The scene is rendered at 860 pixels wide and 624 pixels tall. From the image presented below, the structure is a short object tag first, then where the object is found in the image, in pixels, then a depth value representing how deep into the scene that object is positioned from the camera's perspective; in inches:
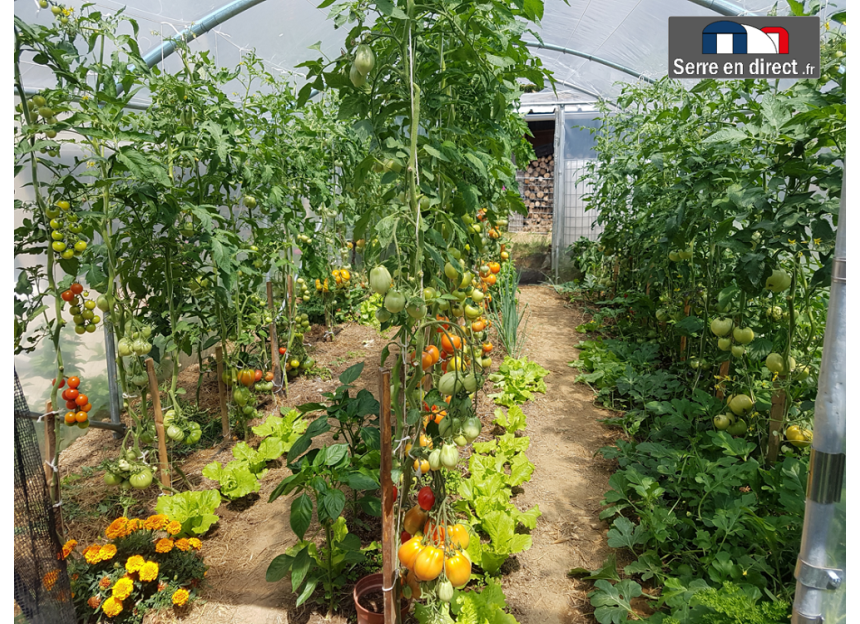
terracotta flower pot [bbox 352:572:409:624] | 64.4
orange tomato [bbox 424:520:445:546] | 55.7
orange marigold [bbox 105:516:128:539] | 73.2
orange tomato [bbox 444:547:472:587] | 55.5
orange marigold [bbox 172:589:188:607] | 70.9
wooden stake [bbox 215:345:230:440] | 118.3
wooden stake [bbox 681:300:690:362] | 135.7
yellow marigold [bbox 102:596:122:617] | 66.1
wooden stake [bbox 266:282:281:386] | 133.4
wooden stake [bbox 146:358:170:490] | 89.5
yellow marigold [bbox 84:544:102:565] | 70.1
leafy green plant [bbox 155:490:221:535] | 83.7
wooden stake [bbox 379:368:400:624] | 58.9
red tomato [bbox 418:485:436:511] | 56.1
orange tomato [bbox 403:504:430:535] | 59.5
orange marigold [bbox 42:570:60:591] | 60.2
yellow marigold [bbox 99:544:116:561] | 70.7
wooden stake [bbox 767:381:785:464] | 84.1
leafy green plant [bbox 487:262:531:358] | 159.9
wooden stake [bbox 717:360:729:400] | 101.0
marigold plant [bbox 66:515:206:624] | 69.8
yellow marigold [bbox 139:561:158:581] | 69.7
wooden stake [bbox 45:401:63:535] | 72.2
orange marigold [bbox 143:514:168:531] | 76.7
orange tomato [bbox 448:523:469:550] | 57.1
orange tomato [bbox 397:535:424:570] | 55.4
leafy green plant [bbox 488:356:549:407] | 135.9
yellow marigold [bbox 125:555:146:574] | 69.9
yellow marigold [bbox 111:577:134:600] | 67.1
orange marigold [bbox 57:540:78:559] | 66.6
